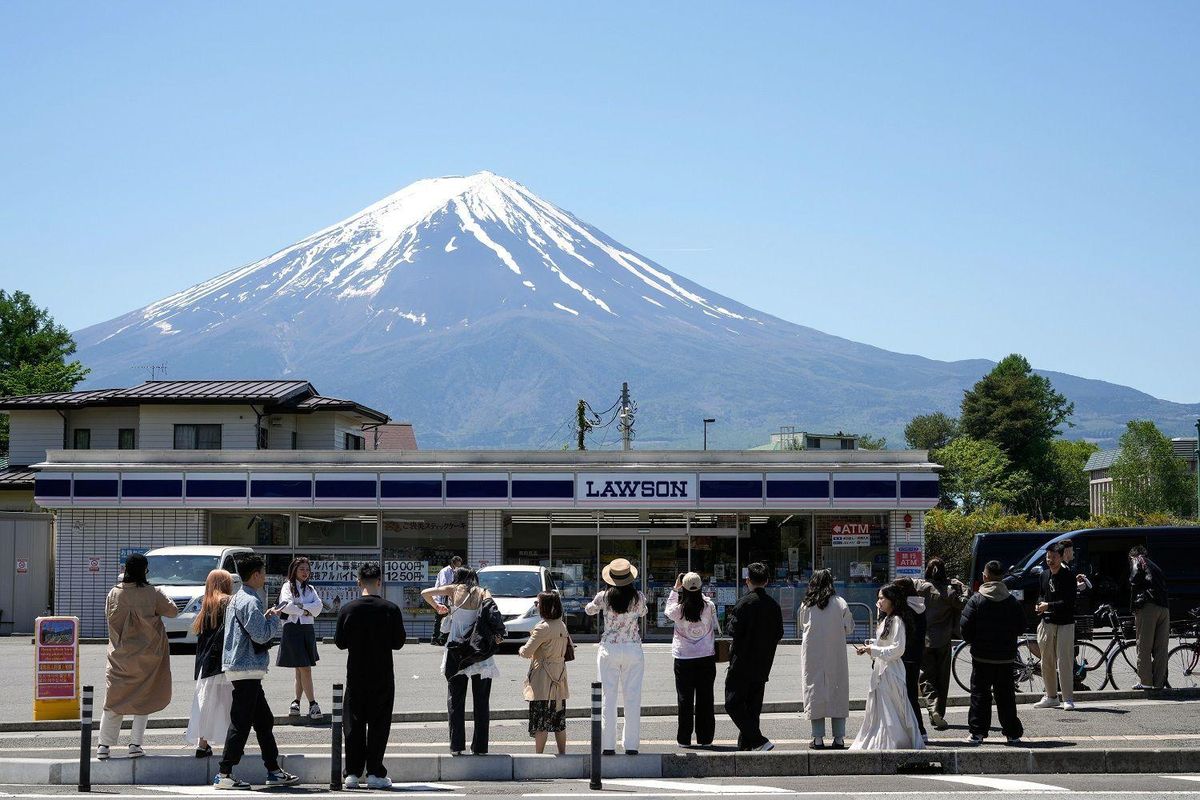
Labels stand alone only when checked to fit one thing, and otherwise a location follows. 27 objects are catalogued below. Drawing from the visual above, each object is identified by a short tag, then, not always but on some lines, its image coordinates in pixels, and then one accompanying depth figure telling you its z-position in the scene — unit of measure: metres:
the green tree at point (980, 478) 99.31
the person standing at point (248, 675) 11.31
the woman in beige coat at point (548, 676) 12.34
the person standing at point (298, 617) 14.45
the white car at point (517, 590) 24.56
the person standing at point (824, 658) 12.88
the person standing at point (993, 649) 13.12
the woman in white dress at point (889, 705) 12.52
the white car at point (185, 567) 25.73
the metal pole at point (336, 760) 11.21
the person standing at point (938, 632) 14.58
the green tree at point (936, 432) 123.50
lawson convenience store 31.08
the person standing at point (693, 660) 13.00
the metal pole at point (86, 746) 11.12
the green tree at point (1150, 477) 107.06
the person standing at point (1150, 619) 16.28
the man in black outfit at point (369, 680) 11.37
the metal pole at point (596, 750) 11.30
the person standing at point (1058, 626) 15.48
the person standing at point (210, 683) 11.66
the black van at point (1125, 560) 24.50
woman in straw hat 12.45
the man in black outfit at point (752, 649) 12.78
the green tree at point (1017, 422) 103.31
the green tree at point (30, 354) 70.44
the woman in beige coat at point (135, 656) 12.03
